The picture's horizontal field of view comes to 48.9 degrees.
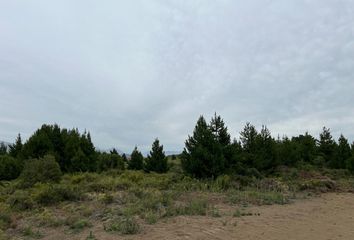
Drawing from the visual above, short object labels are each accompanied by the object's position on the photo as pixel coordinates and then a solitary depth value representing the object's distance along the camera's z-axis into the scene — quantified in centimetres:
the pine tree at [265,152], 2934
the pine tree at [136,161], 4094
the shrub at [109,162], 3616
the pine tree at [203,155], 2255
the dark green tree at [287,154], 3309
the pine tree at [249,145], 2889
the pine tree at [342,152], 3403
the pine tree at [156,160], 3584
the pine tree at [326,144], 3918
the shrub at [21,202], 1374
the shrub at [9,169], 3125
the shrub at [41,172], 2070
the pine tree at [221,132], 2518
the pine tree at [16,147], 3922
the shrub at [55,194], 1440
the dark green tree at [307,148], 3803
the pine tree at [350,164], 3085
